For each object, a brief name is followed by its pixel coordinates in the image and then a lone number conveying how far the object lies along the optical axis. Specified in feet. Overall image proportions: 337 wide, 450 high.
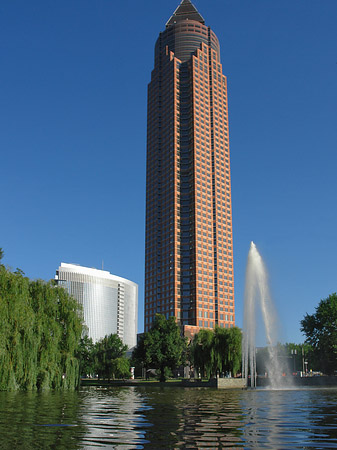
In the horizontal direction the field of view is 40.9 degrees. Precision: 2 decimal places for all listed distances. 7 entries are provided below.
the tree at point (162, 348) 257.96
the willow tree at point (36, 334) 109.50
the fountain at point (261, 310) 182.60
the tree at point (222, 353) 219.41
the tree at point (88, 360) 294.66
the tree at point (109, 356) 289.12
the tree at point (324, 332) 248.73
